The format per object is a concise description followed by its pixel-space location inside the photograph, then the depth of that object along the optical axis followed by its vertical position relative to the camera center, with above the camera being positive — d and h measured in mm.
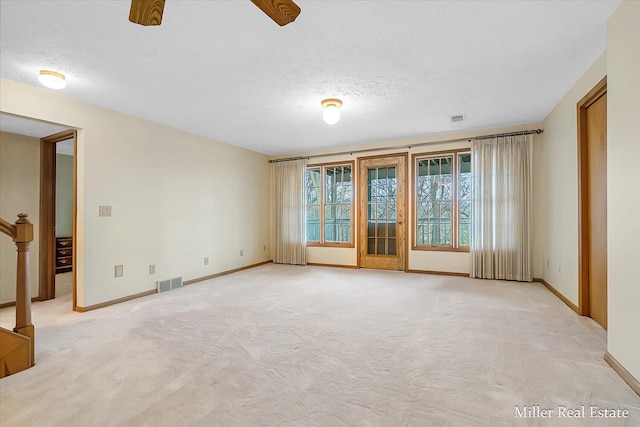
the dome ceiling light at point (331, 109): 3799 +1353
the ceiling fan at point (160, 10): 1551 +1069
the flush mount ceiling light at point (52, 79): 2965 +1341
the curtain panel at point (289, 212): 6785 +111
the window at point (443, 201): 5508 +296
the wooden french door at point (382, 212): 5969 +103
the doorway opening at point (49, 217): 4174 +2
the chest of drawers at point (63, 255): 6188 -762
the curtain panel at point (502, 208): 4941 +153
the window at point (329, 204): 6574 +274
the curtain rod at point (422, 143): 4926 +1351
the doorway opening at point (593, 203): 2914 +138
